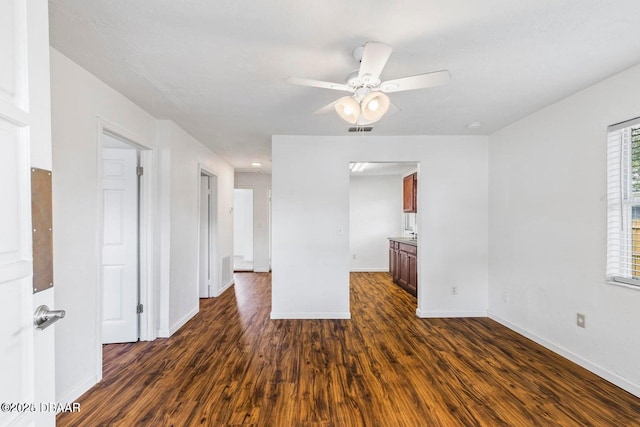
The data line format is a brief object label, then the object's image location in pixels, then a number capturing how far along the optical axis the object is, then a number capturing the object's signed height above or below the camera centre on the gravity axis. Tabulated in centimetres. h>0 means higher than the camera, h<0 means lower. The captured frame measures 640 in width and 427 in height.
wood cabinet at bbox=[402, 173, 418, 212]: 517 +36
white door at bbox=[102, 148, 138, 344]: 282 -34
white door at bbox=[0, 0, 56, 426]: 80 +1
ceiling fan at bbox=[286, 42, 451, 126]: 155 +75
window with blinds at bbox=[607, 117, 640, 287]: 209 +7
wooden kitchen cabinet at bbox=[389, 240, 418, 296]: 466 -99
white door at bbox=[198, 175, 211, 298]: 453 -47
